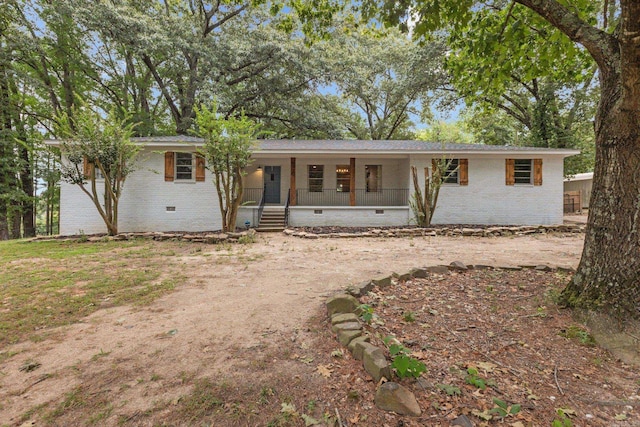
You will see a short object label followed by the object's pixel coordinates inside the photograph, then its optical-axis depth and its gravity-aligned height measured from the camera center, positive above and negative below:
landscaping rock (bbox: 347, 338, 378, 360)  2.22 -1.09
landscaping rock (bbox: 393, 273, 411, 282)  4.28 -1.03
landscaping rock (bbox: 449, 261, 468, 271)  4.75 -0.97
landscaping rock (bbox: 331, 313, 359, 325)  2.78 -1.07
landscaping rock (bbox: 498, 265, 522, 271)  4.74 -0.98
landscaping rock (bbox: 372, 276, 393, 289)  3.92 -1.02
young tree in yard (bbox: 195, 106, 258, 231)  8.52 +1.78
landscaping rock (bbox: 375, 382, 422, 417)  1.74 -1.17
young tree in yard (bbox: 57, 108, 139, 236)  8.41 +1.60
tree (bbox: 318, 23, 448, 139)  15.61 +7.27
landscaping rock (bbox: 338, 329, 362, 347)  2.46 -1.10
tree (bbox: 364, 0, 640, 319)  2.73 +0.30
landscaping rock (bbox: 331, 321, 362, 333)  2.61 -1.08
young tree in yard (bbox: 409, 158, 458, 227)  10.03 +0.41
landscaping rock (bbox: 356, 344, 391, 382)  1.96 -1.08
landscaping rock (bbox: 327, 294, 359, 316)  3.07 -1.04
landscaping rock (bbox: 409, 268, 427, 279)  4.44 -1.01
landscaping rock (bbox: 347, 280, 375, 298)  3.50 -1.02
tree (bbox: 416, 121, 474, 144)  28.60 +7.71
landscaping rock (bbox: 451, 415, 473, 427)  1.66 -1.23
